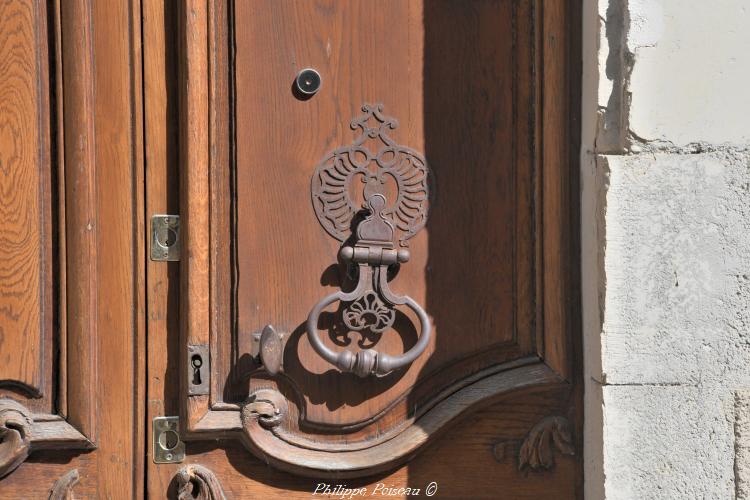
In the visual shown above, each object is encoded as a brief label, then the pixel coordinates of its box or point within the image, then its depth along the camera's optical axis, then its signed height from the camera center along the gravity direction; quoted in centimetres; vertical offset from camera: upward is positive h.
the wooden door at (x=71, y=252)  345 -4
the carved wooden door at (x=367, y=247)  348 -4
